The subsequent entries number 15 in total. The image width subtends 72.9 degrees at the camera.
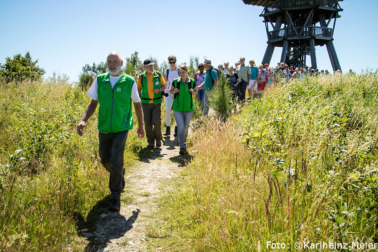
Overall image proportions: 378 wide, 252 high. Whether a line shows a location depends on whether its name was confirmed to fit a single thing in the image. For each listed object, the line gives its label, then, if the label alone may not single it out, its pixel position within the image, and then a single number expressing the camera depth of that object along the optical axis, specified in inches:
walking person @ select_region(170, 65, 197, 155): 258.7
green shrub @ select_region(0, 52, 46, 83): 833.8
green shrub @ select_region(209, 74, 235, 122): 361.1
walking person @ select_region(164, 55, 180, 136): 302.4
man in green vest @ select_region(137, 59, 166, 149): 271.4
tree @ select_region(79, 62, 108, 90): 522.9
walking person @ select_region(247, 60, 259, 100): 489.4
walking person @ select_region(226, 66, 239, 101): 406.9
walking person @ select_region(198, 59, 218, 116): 348.5
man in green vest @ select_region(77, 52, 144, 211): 149.8
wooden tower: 949.8
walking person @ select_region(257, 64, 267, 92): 524.2
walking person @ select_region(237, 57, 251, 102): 444.8
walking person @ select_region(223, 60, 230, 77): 461.2
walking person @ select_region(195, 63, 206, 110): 368.2
